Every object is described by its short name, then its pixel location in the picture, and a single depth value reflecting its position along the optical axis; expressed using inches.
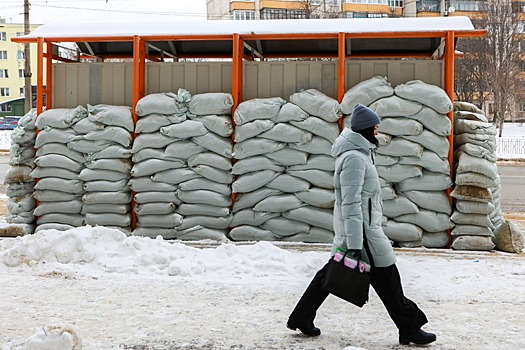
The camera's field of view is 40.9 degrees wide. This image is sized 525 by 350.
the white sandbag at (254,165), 350.0
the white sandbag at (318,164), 346.0
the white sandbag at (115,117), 365.4
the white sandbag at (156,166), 358.9
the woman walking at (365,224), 193.0
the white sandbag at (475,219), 336.5
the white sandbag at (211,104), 356.2
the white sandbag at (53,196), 373.1
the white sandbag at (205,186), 355.6
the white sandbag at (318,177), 344.8
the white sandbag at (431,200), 338.6
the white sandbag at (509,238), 333.4
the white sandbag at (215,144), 354.0
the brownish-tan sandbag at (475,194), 333.7
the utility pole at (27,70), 1042.0
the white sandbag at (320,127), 343.3
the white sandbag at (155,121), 358.6
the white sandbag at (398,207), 338.0
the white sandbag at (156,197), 360.2
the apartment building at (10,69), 3046.3
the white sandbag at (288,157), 346.9
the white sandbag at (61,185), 369.1
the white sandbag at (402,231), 339.3
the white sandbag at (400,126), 335.0
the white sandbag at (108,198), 364.5
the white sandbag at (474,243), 335.9
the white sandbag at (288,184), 346.6
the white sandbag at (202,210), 357.1
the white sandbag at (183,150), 356.5
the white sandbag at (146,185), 360.6
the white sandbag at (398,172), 338.0
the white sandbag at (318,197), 343.9
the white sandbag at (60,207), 371.9
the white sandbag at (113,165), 363.9
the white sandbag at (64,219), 373.1
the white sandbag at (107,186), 364.8
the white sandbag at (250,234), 354.6
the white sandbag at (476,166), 332.2
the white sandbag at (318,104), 343.6
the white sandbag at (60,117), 370.3
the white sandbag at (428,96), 334.0
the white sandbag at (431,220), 339.6
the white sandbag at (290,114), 346.0
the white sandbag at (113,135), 363.3
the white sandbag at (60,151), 369.4
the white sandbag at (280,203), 348.5
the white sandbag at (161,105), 359.3
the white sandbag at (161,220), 360.5
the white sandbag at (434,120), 336.2
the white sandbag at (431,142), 337.7
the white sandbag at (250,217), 354.0
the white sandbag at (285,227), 351.6
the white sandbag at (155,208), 360.2
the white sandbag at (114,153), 363.6
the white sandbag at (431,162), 337.7
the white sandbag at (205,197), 355.3
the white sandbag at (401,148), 335.3
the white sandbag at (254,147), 349.1
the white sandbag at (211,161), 354.0
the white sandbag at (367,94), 341.1
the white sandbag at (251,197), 351.9
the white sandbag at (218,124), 353.7
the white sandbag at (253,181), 350.0
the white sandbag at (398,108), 336.2
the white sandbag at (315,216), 347.3
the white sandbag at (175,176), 356.8
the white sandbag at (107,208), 366.0
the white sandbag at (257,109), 350.0
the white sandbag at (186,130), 354.3
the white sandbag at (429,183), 338.0
